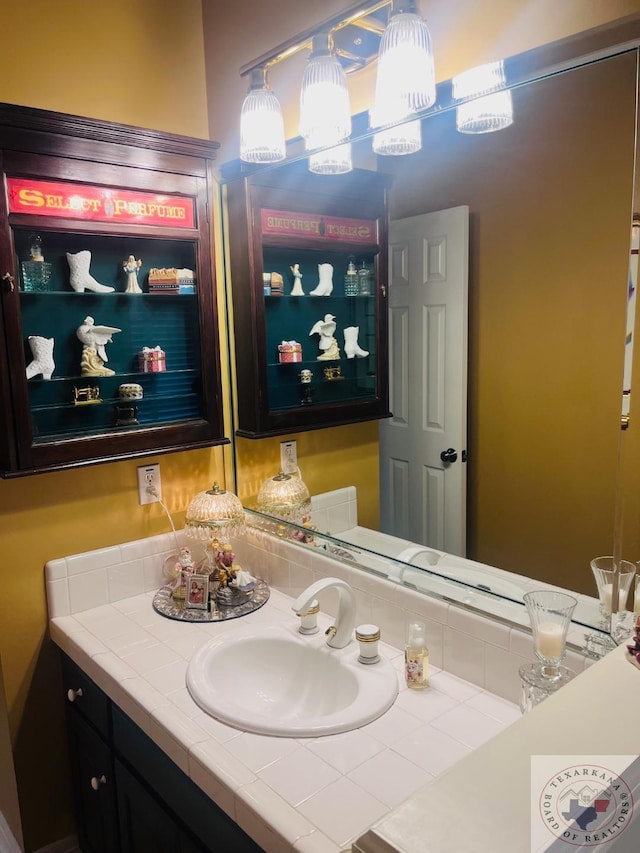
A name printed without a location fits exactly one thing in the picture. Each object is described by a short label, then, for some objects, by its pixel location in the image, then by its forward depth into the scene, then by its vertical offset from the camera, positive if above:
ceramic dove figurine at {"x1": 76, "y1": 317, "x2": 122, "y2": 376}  1.71 -0.01
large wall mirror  1.14 +0.02
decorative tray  1.70 -0.73
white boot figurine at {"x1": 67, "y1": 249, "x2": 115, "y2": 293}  1.67 +0.18
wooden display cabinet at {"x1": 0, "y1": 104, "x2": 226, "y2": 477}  1.54 +0.13
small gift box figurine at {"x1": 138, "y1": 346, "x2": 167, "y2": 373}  1.82 -0.06
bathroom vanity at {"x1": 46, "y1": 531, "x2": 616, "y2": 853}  1.03 -0.74
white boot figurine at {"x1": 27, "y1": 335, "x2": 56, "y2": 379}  1.61 -0.03
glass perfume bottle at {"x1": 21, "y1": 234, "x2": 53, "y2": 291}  1.59 +0.18
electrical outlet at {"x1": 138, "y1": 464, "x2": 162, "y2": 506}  1.89 -0.43
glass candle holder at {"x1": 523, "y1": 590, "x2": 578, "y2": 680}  1.13 -0.53
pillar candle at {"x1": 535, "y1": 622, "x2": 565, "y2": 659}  1.13 -0.55
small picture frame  1.75 -0.69
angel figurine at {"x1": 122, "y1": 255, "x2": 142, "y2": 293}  1.77 +0.19
